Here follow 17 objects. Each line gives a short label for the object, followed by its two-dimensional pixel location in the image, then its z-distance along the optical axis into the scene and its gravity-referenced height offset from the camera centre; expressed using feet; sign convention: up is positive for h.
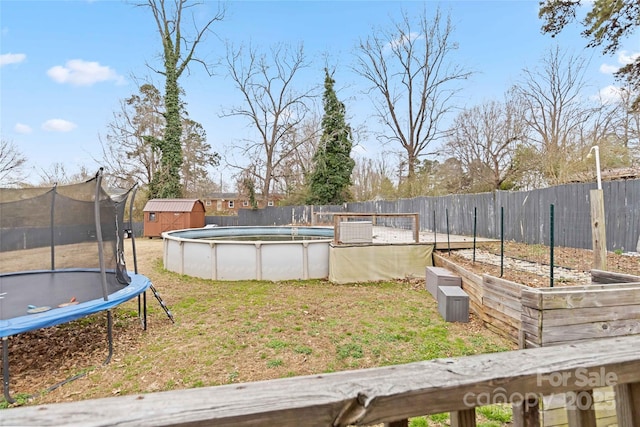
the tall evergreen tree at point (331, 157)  67.82 +12.21
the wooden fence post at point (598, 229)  14.84 -0.97
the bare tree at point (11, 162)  57.11 +10.59
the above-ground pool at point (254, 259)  25.61 -3.69
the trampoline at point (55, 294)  10.61 -3.38
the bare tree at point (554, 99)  51.38 +19.64
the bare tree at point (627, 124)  40.36 +11.88
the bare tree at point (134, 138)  70.59 +17.77
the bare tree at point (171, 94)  64.95 +25.60
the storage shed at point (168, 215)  57.52 +0.20
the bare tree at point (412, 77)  66.13 +29.56
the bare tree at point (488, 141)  59.00 +13.87
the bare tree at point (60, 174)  67.67 +9.92
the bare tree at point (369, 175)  78.84 +10.20
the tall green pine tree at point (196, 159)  80.69 +15.17
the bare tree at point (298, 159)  74.32 +14.00
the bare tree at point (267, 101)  72.74 +26.78
